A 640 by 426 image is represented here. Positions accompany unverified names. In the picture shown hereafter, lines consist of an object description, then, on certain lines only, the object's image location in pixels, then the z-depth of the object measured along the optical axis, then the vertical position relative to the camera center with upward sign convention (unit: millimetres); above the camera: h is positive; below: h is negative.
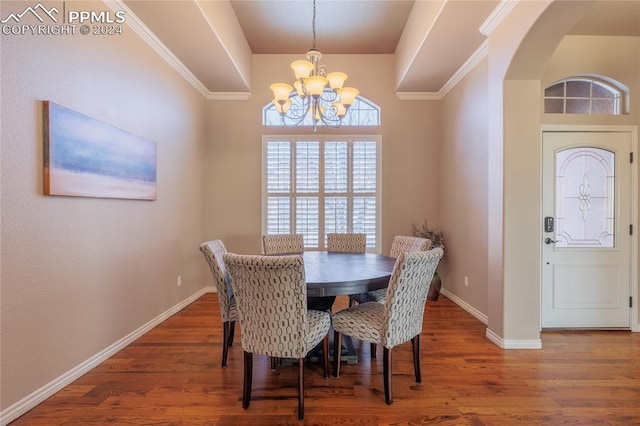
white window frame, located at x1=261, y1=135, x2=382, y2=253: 4488 +338
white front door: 2949 -125
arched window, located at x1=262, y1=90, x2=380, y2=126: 4512 +1466
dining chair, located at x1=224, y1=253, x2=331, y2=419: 1640 -563
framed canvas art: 1943 +408
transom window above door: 3006 +1172
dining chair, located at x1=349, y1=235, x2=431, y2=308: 2729 -375
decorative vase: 3949 -1034
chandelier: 2322 +1025
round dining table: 1901 -450
